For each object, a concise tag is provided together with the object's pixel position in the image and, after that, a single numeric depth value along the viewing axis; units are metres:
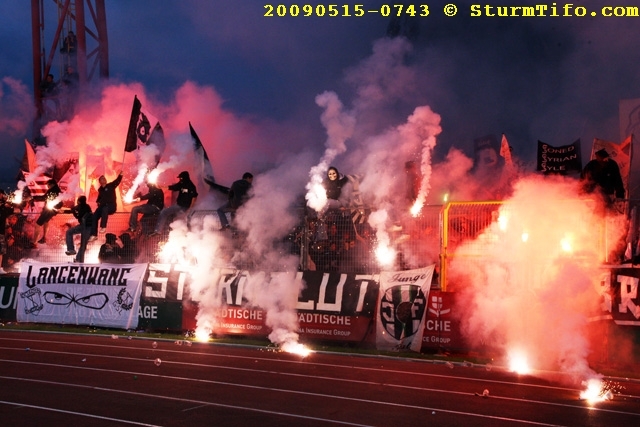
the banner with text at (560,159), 18.53
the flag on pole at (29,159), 24.97
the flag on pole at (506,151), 18.83
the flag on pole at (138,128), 22.53
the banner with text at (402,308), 15.13
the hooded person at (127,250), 19.70
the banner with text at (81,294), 19.08
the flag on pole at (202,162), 21.23
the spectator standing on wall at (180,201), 18.95
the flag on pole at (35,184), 24.11
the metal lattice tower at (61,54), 30.01
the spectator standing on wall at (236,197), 17.49
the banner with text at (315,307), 15.88
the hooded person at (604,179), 13.61
